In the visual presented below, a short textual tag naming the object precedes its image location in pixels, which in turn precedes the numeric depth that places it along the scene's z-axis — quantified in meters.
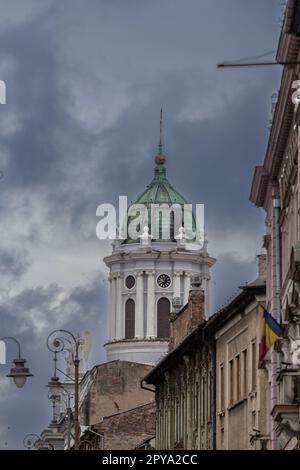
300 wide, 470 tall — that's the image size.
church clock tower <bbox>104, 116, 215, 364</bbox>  129.75
